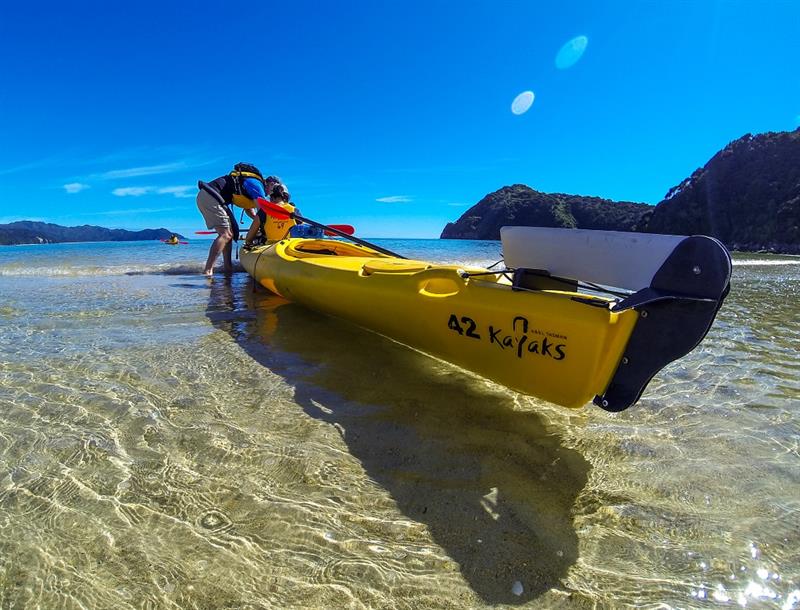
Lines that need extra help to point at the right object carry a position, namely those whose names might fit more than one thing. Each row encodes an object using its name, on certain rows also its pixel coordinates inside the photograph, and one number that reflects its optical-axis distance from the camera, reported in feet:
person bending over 27.73
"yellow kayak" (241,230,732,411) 6.24
